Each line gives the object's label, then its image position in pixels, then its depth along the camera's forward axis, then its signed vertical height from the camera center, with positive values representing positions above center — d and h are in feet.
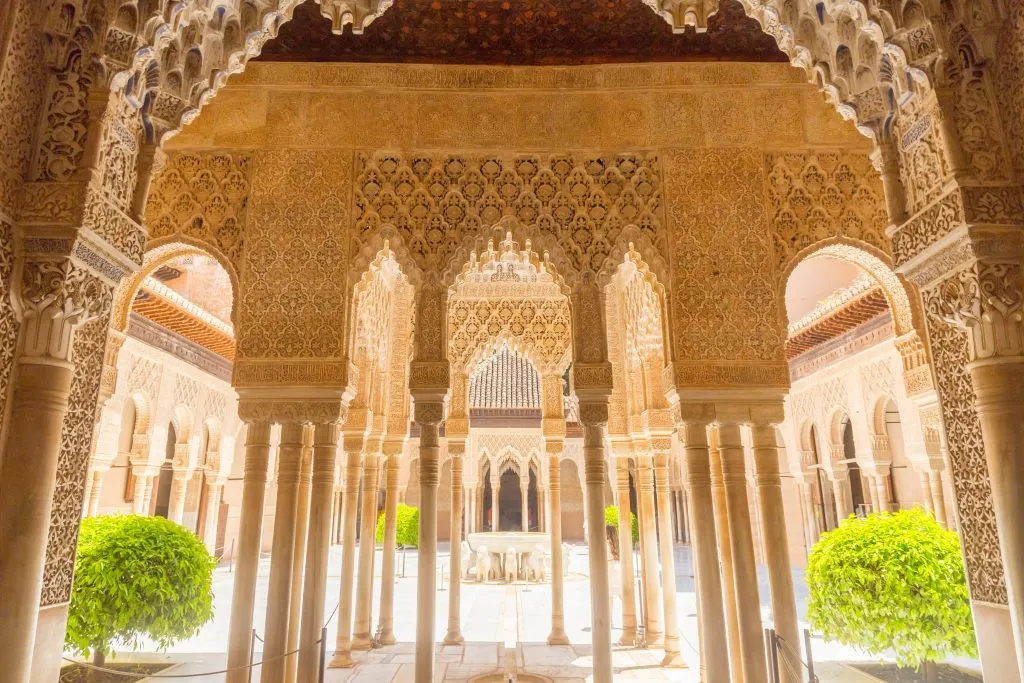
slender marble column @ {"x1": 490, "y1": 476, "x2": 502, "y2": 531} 55.16 +1.57
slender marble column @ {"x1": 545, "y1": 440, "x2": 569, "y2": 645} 23.20 -1.29
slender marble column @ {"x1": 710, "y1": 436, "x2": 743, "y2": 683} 15.88 -1.26
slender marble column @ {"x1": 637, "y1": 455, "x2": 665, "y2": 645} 21.93 -1.47
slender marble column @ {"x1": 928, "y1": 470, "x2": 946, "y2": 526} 25.90 +0.87
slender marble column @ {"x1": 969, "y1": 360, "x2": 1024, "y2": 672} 7.30 +0.77
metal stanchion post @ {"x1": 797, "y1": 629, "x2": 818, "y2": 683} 12.01 -2.56
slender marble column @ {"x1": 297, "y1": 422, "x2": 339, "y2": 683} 14.71 -0.44
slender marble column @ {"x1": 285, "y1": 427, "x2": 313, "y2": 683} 15.60 -0.92
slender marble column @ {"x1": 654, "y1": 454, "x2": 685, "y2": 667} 20.18 -1.35
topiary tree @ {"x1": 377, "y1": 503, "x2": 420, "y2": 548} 50.90 -0.18
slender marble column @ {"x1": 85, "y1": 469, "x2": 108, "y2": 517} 28.84 +1.56
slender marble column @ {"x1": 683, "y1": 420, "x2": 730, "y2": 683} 14.44 -0.85
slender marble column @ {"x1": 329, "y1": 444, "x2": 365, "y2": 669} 21.08 -0.86
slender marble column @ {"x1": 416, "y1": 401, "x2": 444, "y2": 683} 14.82 -0.30
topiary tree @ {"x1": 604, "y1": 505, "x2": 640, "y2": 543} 52.08 +0.33
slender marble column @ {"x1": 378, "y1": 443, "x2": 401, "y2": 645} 23.07 -1.16
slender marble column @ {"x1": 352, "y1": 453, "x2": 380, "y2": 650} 22.20 -1.92
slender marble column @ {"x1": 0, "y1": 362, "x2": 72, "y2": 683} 7.03 +0.34
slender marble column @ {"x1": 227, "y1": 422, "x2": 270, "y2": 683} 14.40 -0.45
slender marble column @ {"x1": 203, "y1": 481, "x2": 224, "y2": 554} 38.04 +1.10
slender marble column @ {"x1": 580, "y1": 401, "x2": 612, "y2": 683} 14.64 -0.35
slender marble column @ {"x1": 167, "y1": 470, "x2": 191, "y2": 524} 36.83 +1.62
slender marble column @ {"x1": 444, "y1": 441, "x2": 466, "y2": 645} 23.35 -1.26
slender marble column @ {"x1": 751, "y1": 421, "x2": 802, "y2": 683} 14.62 -0.34
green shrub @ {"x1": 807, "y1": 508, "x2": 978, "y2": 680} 15.16 -1.69
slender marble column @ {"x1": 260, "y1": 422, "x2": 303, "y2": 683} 14.43 -0.62
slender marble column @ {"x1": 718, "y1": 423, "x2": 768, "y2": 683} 14.48 -0.78
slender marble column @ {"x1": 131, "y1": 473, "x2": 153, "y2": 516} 33.50 +1.95
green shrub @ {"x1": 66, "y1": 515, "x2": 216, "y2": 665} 15.65 -1.39
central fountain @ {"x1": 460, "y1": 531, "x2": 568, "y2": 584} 40.22 -2.06
